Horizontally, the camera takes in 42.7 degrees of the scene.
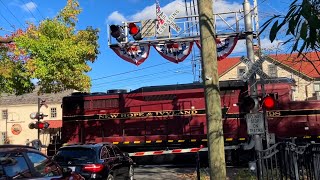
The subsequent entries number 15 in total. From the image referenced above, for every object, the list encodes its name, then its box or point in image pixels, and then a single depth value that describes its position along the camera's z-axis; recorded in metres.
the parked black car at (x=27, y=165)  5.99
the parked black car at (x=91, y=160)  10.60
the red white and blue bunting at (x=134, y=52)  15.59
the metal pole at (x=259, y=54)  11.49
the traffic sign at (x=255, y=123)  10.09
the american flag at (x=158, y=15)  15.46
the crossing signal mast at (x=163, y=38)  14.66
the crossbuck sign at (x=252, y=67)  11.16
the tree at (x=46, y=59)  20.23
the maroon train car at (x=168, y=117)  19.22
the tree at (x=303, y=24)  2.80
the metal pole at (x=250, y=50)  11.09
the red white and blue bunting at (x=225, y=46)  15.05
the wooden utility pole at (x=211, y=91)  5.60
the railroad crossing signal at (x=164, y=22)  15.38
